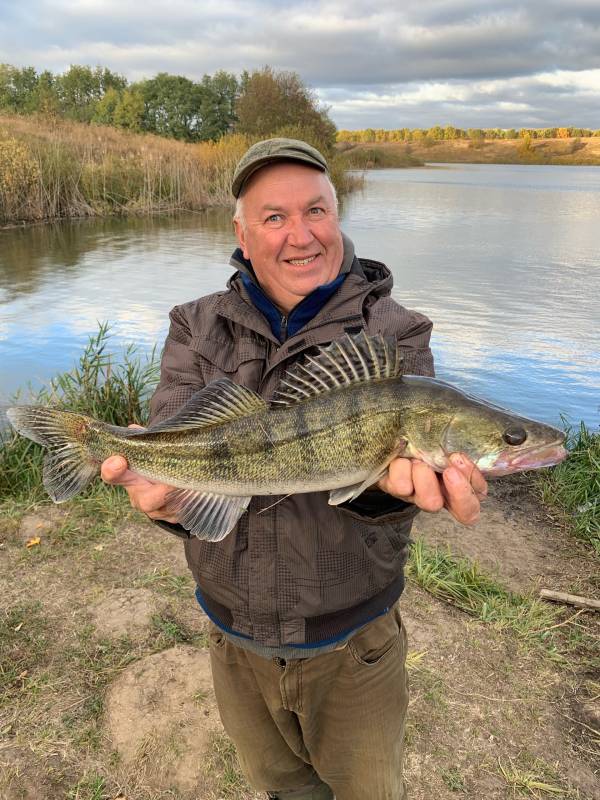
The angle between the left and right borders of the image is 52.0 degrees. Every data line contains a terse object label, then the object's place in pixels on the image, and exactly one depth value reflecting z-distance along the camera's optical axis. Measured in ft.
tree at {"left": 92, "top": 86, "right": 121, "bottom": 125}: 221.46
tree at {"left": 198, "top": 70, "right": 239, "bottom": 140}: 229.66
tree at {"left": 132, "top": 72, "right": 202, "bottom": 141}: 229.45
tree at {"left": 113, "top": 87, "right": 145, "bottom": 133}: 217.97
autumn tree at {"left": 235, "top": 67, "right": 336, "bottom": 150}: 134.62
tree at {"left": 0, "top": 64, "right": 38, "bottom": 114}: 215.72
